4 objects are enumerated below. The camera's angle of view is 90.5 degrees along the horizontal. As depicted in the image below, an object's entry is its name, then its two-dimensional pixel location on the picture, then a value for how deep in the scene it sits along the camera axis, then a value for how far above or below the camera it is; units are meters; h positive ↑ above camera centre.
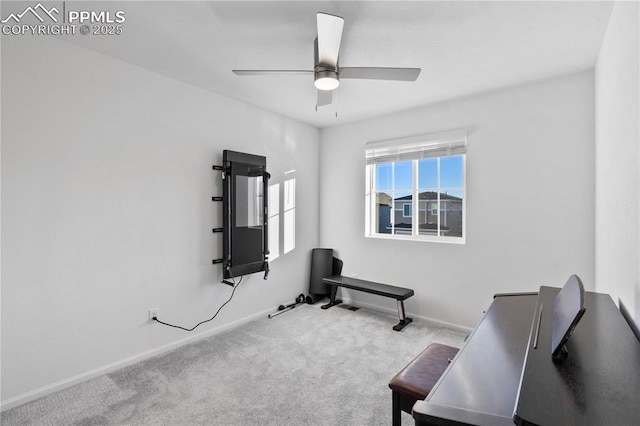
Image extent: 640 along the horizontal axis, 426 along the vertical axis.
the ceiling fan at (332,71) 1.93 +1.00
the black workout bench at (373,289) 3.55 -0.89
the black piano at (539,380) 0.79 -0.48
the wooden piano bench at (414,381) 1.47 -0.80
